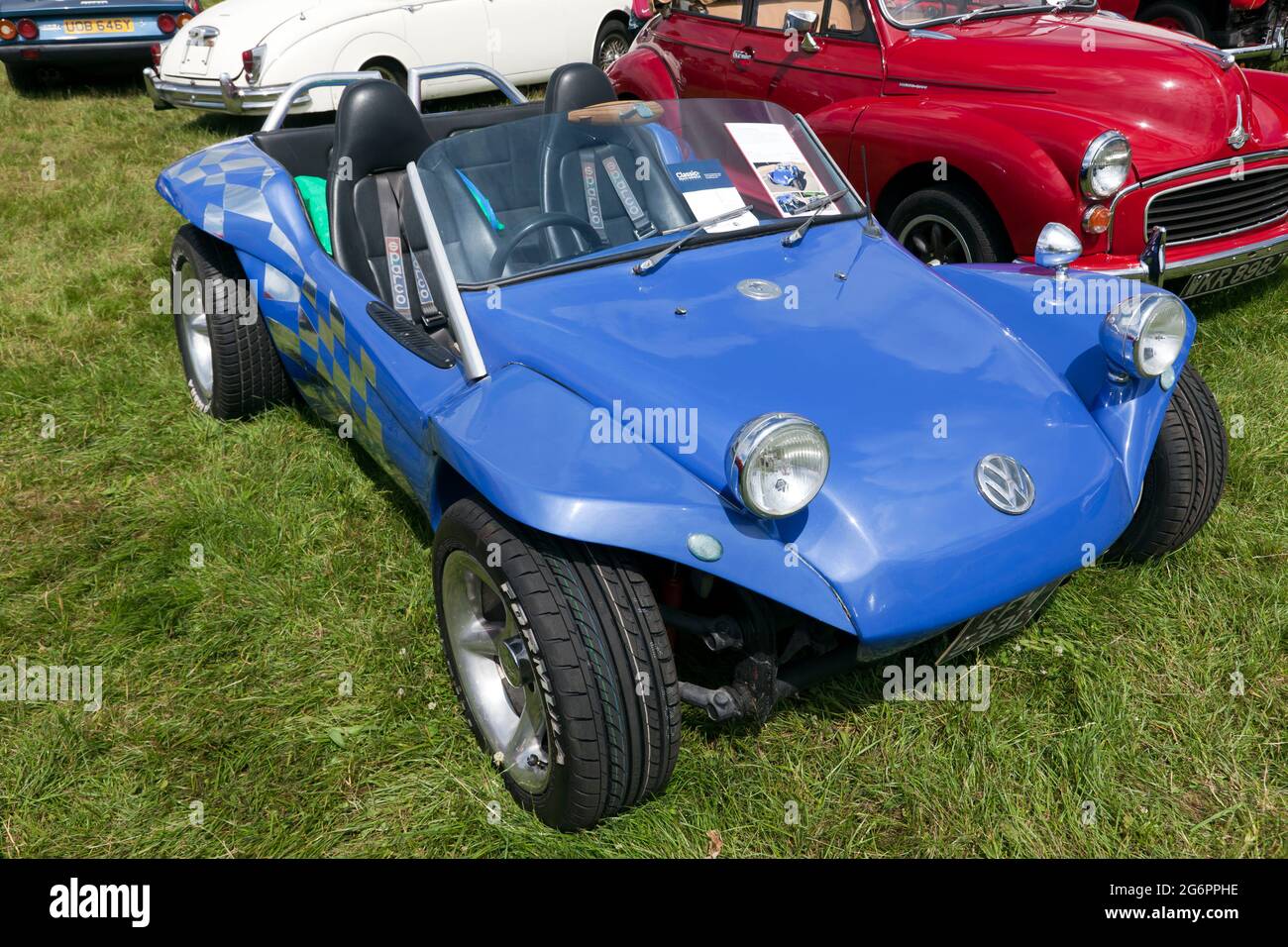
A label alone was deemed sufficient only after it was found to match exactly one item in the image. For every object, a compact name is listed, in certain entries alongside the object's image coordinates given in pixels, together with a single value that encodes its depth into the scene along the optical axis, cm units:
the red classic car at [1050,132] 446
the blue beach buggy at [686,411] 226
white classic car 824
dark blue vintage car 973
